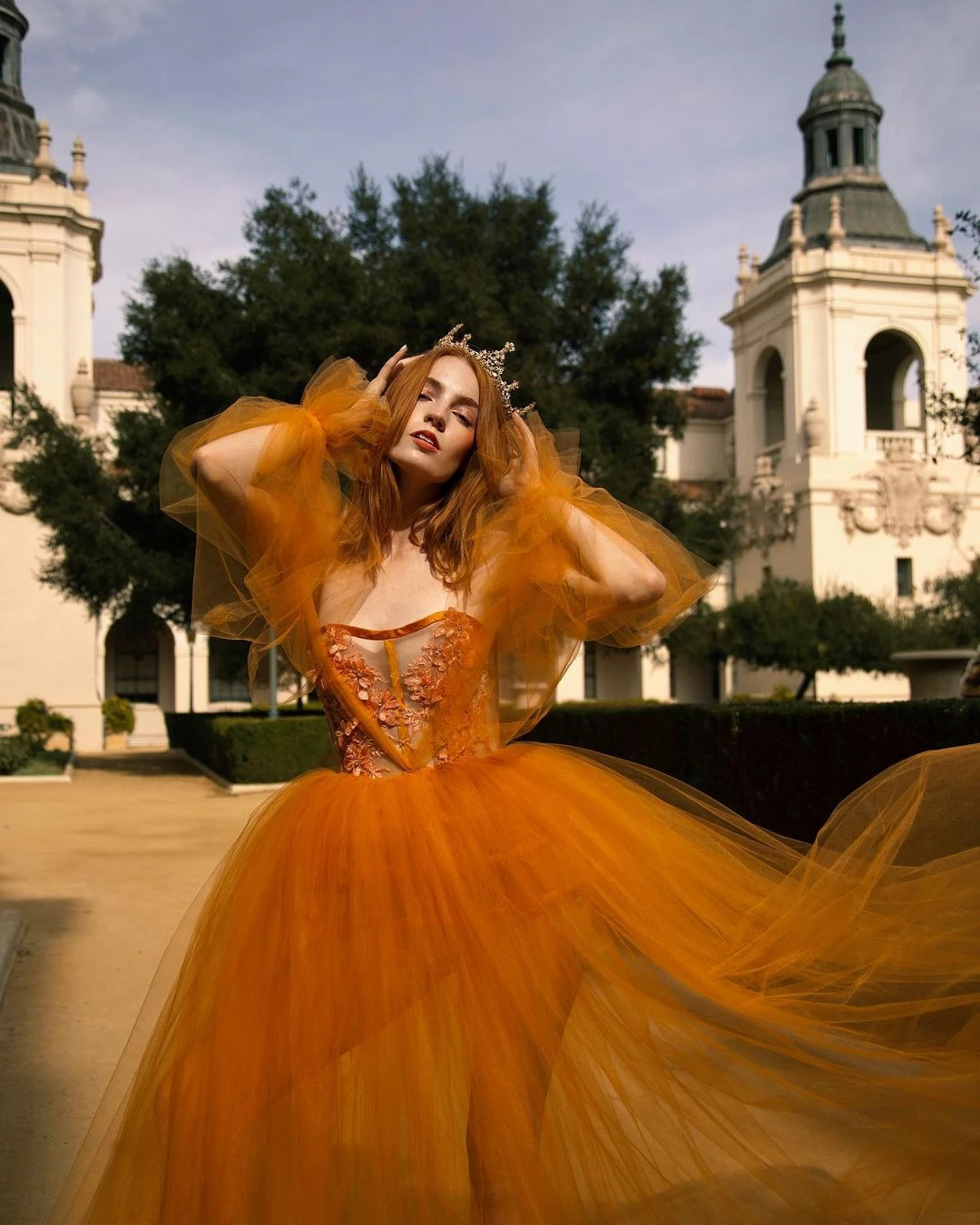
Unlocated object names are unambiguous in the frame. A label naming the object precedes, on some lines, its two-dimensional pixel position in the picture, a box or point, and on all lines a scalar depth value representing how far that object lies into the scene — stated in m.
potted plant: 35.41
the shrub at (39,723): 26.44
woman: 2.13
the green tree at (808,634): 33.38
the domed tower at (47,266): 35.94
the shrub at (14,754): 21.03
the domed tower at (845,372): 40.12
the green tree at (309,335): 23.03
